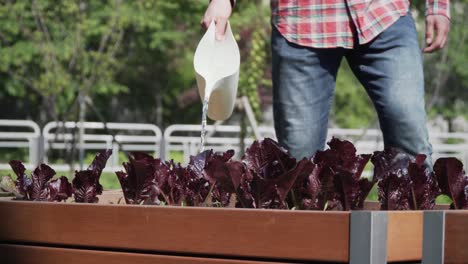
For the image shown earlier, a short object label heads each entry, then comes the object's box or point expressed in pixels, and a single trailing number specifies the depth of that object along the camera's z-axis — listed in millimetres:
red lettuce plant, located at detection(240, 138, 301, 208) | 2383
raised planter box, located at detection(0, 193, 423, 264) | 2090
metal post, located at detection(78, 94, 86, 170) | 12059
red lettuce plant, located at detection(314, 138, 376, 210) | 2357
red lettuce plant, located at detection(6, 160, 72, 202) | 2707
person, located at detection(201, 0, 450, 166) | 3607
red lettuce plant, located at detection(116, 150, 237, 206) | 2555
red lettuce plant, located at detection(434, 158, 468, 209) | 2559
